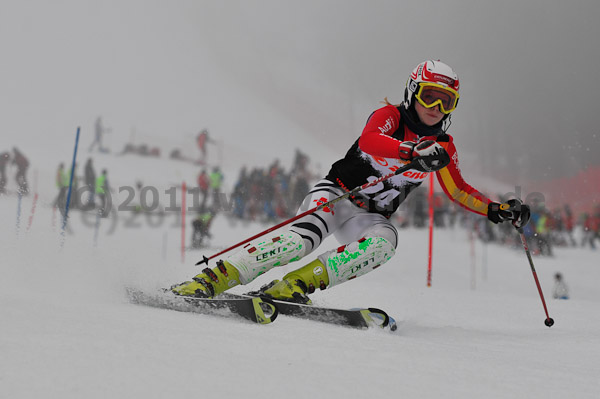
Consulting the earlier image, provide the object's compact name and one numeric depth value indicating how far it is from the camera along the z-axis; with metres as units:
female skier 6.01
